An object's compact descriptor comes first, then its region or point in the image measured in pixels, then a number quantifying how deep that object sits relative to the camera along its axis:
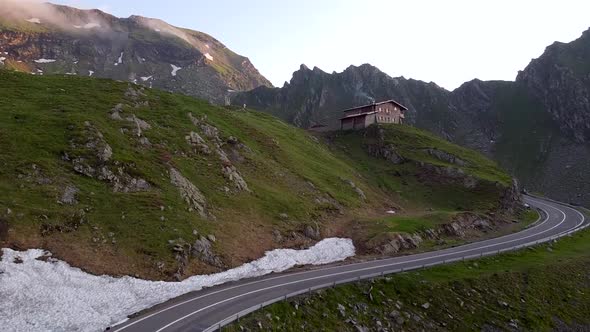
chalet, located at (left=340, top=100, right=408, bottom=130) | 131.50
